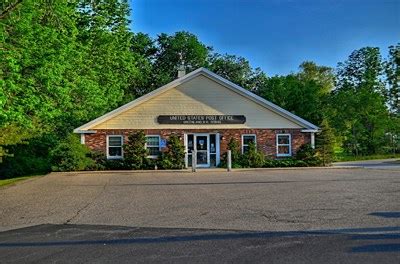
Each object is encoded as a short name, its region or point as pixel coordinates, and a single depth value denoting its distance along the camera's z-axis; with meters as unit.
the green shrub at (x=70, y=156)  26.23
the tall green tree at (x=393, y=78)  55.08
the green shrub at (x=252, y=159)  28.36
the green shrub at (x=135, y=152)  27.50
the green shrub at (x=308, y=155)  29.02
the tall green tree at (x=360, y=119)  47.56
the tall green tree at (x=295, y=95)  45.38
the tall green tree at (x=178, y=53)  56.03
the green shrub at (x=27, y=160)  30.16
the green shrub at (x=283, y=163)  28.51
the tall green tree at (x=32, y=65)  14.62
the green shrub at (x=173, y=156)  27.75
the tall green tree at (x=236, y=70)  58.44
